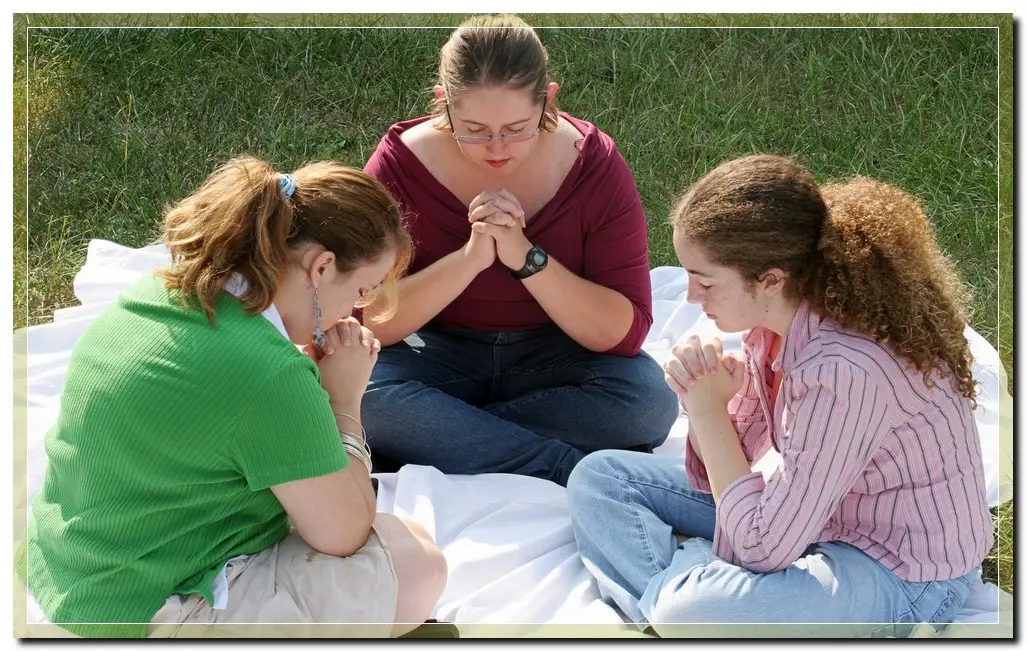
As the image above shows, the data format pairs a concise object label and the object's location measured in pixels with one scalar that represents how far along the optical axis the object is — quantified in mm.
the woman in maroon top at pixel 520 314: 3109
